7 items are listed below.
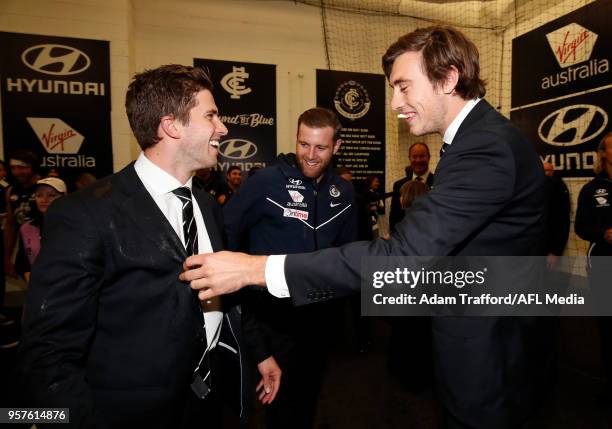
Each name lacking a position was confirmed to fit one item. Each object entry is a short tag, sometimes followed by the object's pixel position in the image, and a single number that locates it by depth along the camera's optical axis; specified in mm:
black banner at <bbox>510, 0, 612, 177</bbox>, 5262
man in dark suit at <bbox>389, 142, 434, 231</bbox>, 4320
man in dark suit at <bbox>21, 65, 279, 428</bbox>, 993
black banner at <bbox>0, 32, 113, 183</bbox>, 5395
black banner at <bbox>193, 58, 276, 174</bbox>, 6488
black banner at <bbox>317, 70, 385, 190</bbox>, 6949
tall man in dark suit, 1131
